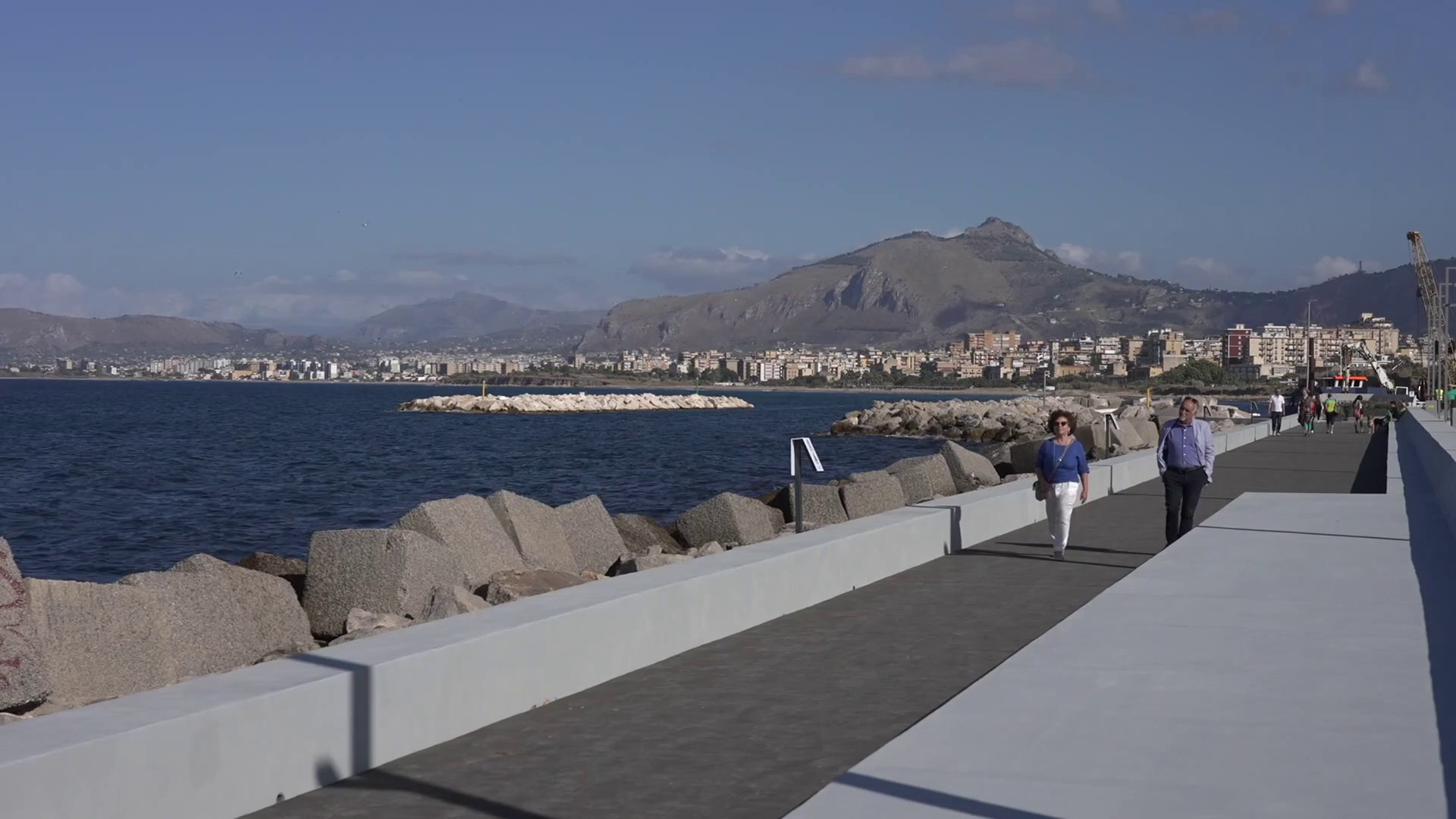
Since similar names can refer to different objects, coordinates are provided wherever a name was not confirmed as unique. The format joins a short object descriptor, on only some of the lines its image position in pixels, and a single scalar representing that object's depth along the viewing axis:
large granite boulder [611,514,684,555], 20.28
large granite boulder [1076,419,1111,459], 34.09
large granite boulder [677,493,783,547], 17.28
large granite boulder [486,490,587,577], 15.16
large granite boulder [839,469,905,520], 19.08
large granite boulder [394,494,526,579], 13.37
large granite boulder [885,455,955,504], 22.20
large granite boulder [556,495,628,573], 16.72
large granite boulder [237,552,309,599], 16.45
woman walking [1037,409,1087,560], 12.87
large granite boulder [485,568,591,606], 12.03
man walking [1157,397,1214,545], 13.97
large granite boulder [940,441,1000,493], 26.39
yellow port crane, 61.44
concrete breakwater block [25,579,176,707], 9.23
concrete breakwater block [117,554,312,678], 10.10
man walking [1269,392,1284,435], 46.50
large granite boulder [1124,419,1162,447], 39.84
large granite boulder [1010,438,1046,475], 30.48
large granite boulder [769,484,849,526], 19.23
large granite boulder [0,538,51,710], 8.45
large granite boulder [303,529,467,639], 11.61
